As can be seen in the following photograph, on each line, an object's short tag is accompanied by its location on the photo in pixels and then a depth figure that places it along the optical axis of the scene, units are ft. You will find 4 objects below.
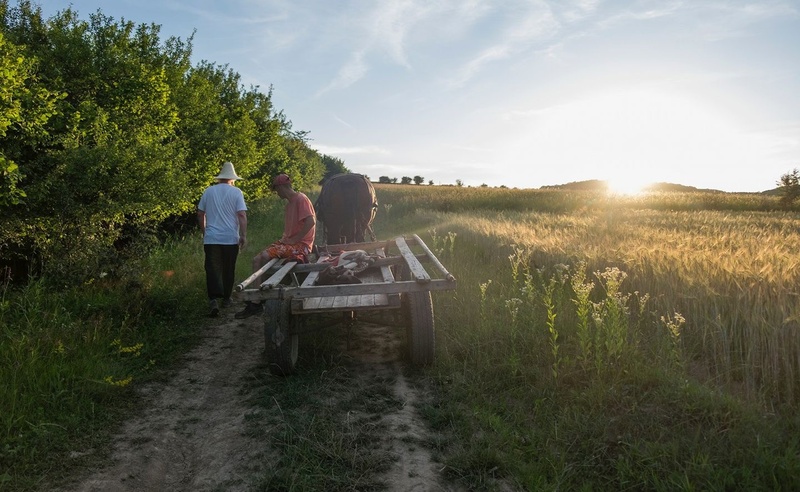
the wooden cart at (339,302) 14.55
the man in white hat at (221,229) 24.59
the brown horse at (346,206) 29.66
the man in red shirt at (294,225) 22.50
